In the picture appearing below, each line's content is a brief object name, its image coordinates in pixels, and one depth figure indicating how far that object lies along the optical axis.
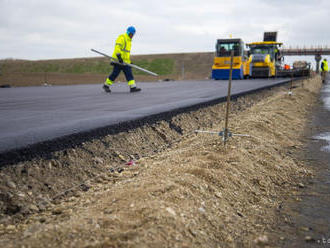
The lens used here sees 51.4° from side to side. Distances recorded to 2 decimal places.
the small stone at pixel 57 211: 2.73
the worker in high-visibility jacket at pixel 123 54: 11.42
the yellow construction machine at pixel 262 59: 27.80
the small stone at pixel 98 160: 4.03
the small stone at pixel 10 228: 2.47
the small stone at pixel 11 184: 2.94
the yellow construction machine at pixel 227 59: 26.52
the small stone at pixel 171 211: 2.43
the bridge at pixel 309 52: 66.15
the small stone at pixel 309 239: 2.60
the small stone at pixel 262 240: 2.51
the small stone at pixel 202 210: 2.63
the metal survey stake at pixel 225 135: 4.51
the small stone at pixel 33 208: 2.79
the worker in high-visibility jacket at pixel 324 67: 28.59
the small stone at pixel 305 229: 2.77
